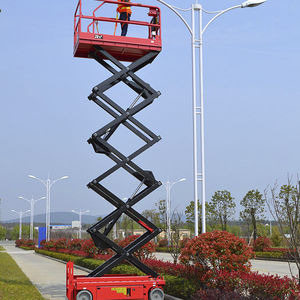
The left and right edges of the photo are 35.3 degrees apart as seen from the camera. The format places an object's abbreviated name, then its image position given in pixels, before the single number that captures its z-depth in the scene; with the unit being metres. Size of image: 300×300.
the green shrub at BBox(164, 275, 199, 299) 9.70
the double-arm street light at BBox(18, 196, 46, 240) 58.38
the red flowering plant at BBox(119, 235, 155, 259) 15.22
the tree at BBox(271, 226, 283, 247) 38.92
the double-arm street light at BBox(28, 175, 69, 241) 39.53
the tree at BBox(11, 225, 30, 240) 103.19
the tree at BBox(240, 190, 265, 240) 36.03
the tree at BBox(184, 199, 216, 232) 39.69
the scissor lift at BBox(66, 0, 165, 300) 8.74
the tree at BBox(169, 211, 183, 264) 14.43
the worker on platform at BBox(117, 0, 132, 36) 10.16
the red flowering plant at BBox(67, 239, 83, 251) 29.08
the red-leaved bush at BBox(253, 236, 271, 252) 32.05
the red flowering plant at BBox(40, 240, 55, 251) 36.24
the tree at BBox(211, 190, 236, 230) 38.88
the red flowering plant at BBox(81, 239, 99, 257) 21.48
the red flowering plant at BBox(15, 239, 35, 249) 54.25
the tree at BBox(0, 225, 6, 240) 99.11
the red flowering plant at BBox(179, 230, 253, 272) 9.42
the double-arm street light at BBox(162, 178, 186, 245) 19.89
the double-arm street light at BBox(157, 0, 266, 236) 10.68
